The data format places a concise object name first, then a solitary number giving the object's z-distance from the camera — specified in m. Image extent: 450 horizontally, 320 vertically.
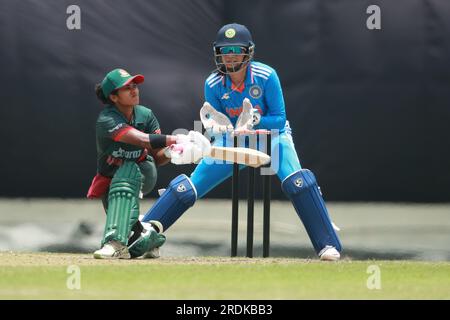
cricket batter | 13.20
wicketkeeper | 14.08
